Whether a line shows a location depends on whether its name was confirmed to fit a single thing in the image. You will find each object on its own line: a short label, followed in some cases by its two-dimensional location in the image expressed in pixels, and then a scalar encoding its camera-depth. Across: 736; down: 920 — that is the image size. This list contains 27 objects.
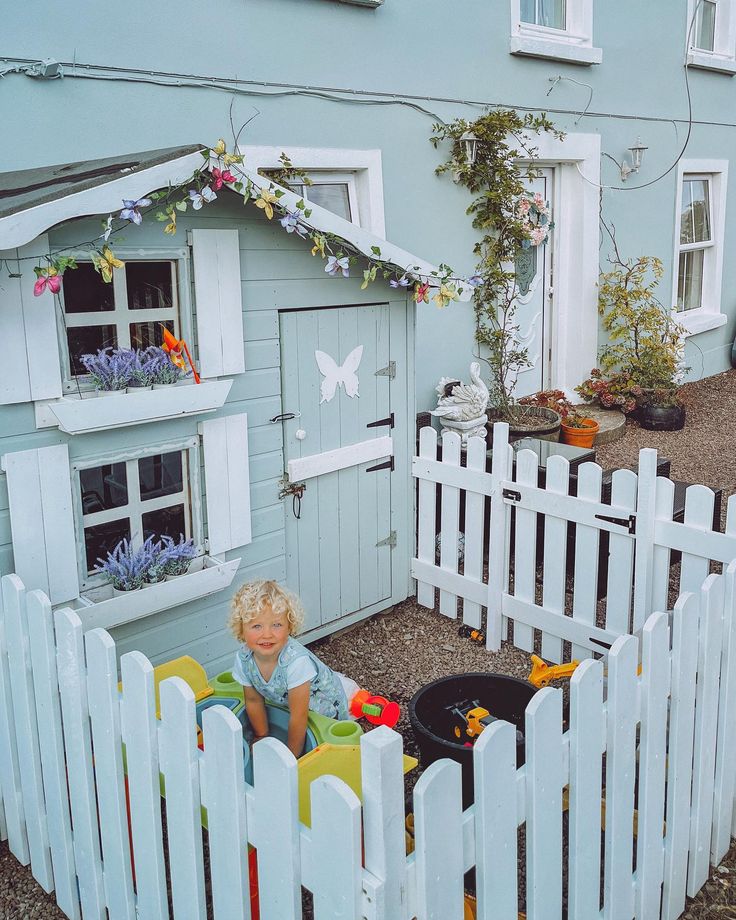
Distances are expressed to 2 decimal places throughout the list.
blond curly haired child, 2.92
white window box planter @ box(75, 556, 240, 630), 3.52
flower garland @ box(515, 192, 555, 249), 7.82
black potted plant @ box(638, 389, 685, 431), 8.97
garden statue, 6.87
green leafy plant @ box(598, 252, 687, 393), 9.19
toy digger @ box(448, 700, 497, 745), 3.26
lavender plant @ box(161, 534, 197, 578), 3.77
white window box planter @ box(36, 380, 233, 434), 3.32
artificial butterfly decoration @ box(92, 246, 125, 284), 3.21
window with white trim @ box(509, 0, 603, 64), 7.73
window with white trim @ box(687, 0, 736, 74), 10.30
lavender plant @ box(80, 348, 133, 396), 3.47
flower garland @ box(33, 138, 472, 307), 3.18
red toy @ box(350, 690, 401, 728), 3.78
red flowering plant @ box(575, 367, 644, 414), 9.09
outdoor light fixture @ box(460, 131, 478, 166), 7.24
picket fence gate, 3.93
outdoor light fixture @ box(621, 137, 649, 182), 9.23
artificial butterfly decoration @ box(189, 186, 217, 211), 3.37
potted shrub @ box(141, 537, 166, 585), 3.70
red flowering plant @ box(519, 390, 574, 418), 8.33
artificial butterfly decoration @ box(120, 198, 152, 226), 3.16
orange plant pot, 7.88
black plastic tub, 3.43
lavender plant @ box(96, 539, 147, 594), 3.63
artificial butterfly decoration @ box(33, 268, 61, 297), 3.07
